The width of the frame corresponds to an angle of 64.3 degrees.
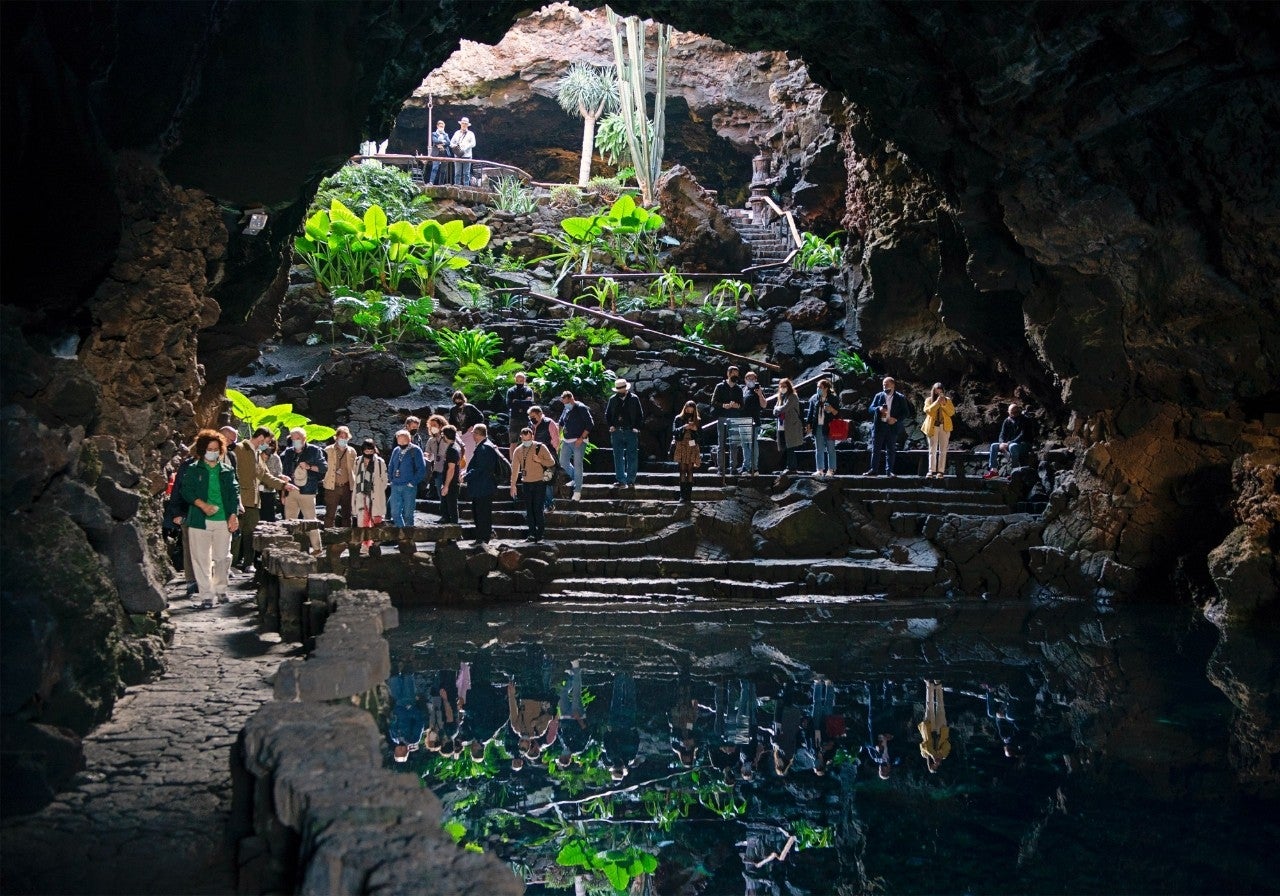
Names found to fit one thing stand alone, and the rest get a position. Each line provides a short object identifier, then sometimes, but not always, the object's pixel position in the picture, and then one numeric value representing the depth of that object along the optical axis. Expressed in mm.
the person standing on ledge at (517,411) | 17609
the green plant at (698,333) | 24703
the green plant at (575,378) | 21281
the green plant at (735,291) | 26453
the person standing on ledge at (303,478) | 15281
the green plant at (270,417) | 18750
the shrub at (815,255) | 27422
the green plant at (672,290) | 26734
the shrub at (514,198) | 30969
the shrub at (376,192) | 28000
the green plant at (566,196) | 32406
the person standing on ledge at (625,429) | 16344
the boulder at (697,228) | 28453
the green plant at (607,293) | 26422
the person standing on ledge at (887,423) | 17656
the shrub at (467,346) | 22828
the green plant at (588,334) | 23609
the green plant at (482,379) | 21781
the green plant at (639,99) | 29797
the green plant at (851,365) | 23438
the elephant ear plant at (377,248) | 24516
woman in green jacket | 10148
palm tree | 36781
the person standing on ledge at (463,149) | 32438
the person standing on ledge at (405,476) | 14312
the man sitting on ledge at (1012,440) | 17984
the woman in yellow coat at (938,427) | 17438
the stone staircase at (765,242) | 29484
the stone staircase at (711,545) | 14719
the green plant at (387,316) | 23609
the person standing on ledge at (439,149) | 32250
